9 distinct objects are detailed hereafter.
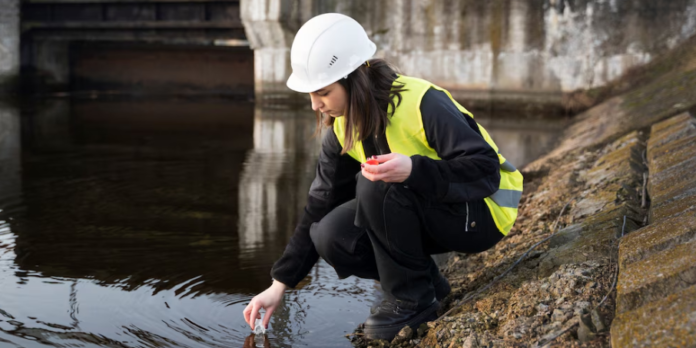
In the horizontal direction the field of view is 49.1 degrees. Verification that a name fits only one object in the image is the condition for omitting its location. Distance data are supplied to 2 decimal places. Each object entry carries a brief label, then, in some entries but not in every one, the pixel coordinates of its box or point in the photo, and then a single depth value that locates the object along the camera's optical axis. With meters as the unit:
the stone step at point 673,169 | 2.59
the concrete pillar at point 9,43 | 16.31
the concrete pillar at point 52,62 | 17.38
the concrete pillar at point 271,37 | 13.16
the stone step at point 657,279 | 1.82
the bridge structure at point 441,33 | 11.84
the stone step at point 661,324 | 1.57
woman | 2.35
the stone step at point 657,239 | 2.12
